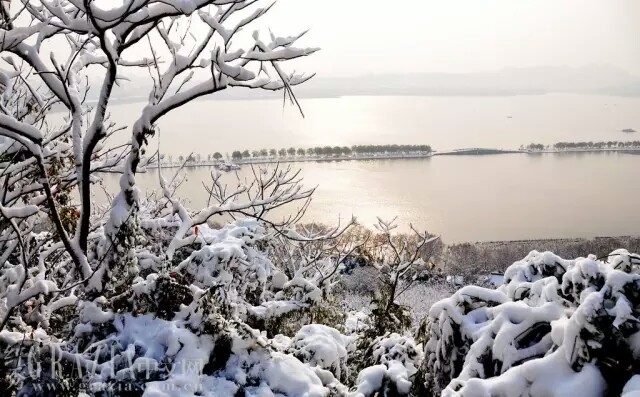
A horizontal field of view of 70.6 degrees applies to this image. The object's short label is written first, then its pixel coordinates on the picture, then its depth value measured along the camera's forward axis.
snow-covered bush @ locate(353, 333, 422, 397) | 3.32
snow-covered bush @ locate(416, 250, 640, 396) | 1.97
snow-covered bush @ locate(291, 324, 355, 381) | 3.76
